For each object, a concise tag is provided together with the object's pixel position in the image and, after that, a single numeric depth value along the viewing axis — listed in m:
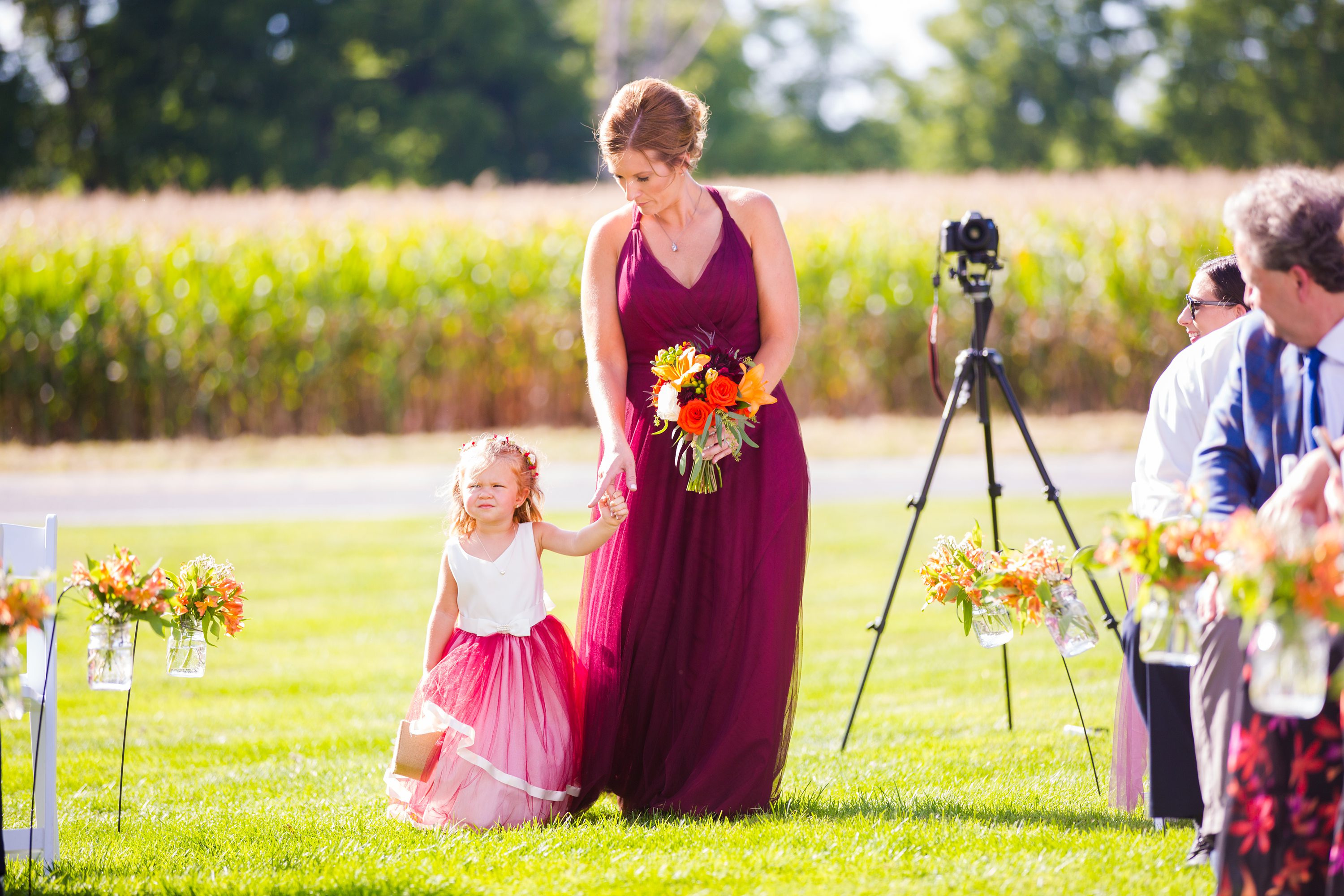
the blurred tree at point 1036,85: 75.37
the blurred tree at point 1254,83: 65.12
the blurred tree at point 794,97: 80.62
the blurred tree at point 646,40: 49.22
